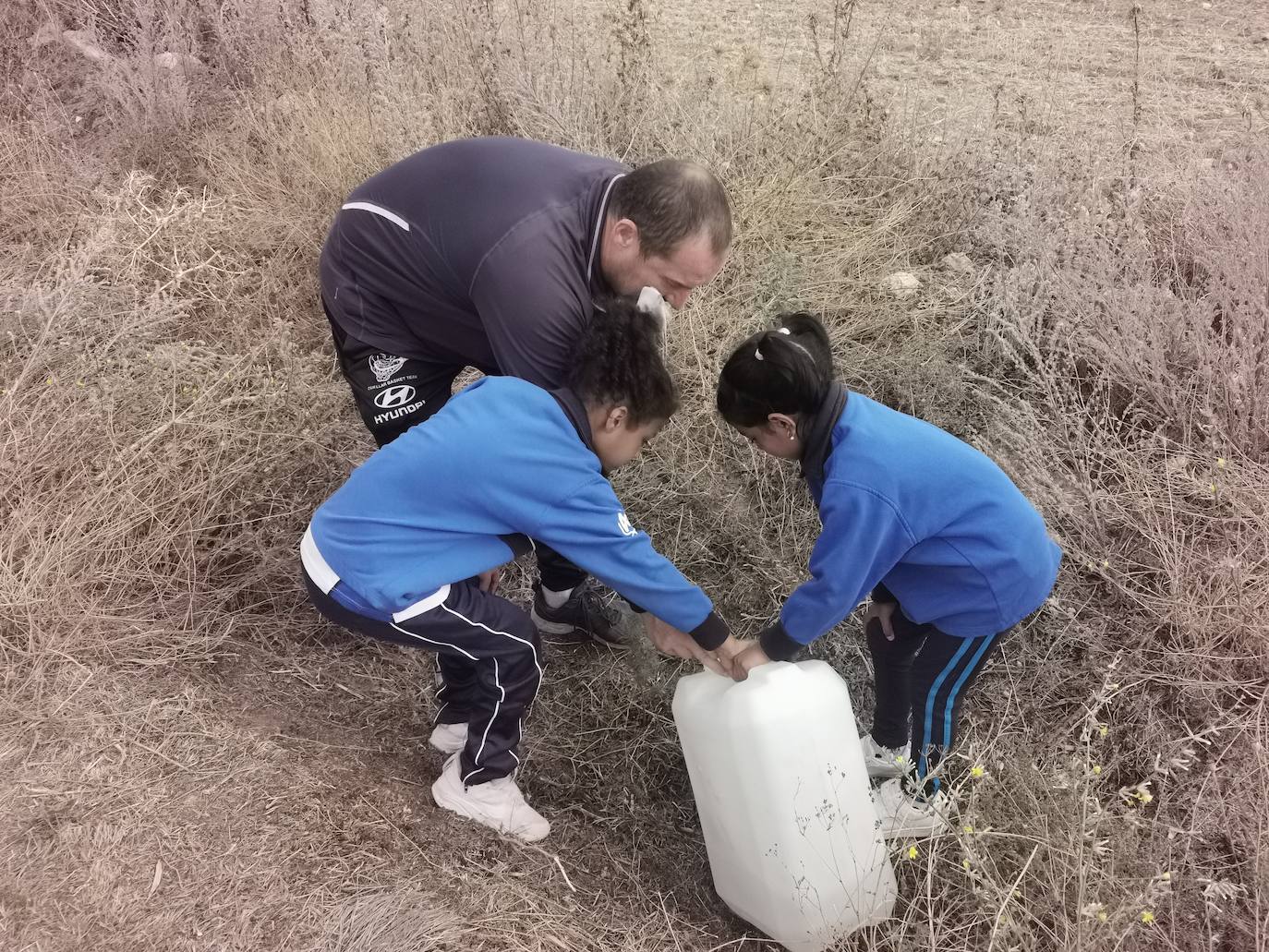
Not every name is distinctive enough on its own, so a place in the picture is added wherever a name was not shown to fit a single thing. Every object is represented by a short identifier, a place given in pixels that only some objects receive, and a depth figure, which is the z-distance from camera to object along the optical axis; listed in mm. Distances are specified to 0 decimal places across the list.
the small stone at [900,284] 3501
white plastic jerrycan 1873
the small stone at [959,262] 3460
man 1997
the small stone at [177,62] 4914
